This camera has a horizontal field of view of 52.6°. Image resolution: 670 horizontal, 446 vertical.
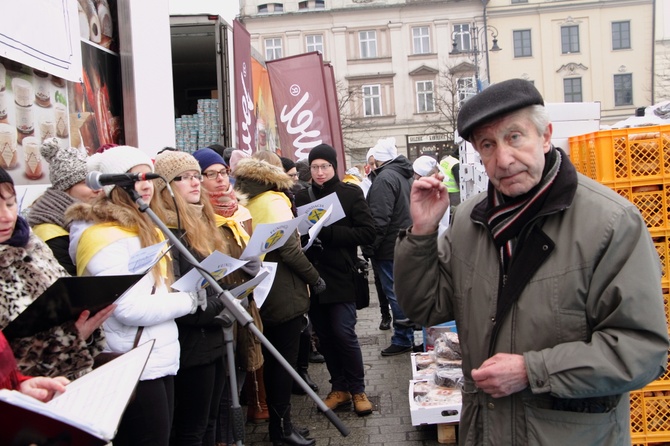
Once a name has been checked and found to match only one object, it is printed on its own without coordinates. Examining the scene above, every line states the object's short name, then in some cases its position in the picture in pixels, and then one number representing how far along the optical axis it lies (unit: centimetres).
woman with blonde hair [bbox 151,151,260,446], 368
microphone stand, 300
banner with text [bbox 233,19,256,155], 764
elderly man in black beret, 199
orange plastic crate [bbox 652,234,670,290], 374
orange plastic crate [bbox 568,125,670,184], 372
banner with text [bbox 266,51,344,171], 968
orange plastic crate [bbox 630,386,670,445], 384
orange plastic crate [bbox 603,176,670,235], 373
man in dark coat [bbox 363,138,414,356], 735
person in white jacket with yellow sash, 311
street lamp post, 3656
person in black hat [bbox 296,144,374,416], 559
